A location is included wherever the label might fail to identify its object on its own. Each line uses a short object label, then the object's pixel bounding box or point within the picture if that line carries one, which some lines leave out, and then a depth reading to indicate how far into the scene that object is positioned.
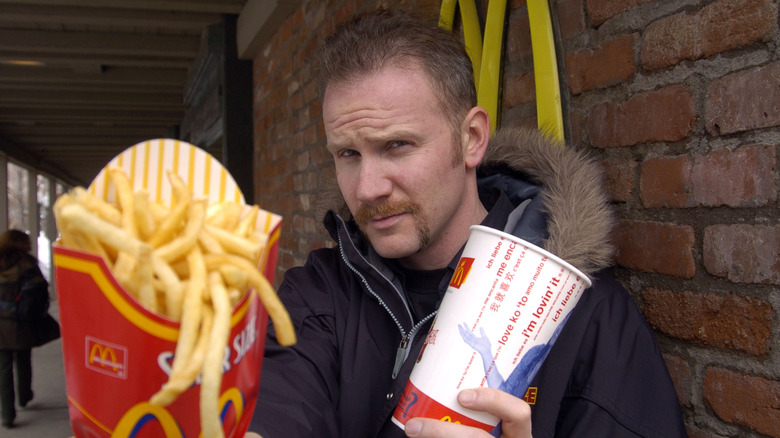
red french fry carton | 0.63
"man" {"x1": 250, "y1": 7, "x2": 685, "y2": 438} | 1.10
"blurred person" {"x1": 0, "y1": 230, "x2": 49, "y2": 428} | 4.86
